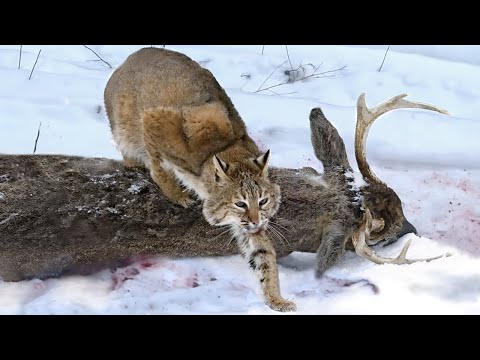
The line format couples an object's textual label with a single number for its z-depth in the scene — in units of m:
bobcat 4.70
